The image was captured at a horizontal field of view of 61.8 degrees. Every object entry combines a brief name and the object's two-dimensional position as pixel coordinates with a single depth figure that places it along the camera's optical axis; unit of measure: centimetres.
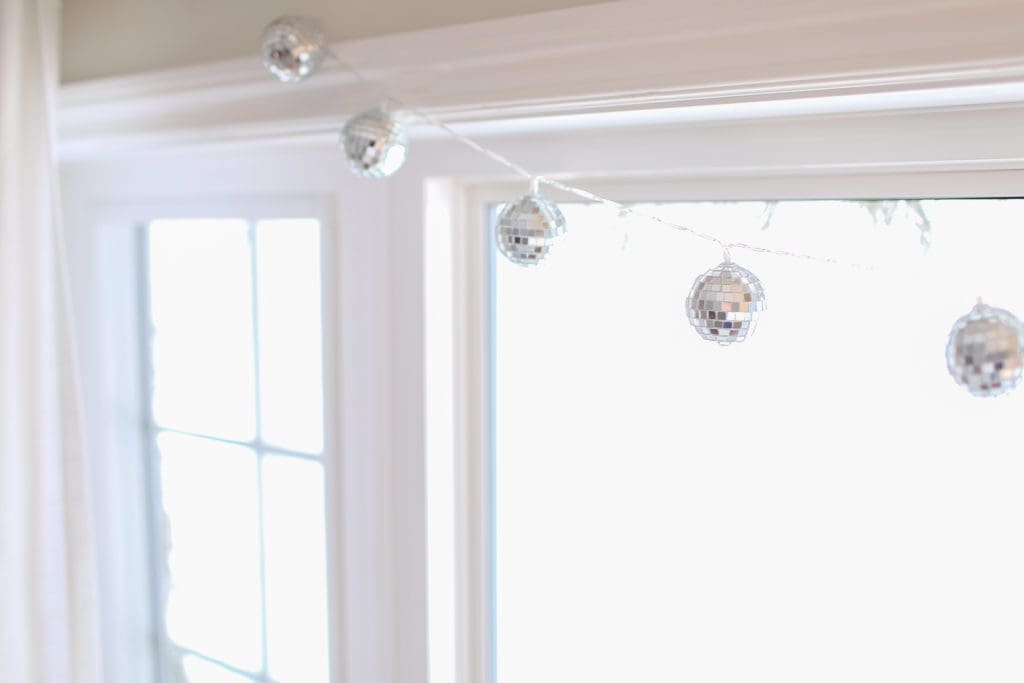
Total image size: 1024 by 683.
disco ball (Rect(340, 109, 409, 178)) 76
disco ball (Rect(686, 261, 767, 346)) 62
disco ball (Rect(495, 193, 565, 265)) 69
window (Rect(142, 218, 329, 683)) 121
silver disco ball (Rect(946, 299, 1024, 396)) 52
